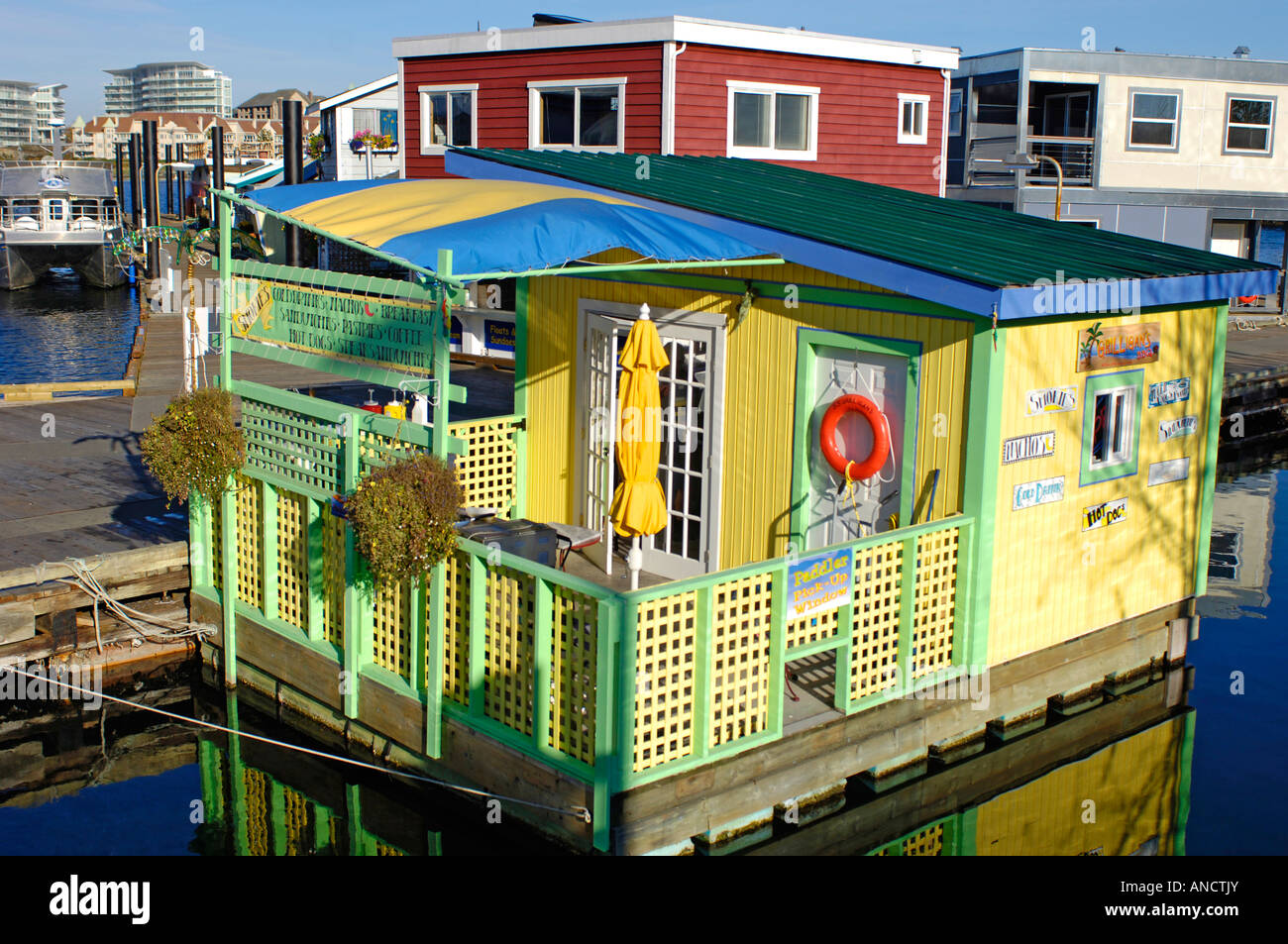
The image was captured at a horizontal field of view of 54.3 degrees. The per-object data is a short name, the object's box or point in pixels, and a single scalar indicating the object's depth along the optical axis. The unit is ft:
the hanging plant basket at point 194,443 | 31.81
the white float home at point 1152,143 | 98.12
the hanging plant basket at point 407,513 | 25.81
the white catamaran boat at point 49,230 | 149.07
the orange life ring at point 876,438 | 29.86
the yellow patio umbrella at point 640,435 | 30.07
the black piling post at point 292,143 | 84.64
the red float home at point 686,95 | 68.39
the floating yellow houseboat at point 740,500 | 25.04
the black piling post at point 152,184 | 131.44
